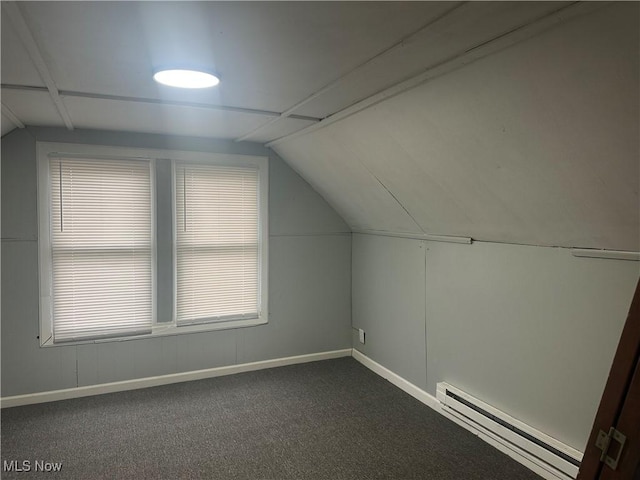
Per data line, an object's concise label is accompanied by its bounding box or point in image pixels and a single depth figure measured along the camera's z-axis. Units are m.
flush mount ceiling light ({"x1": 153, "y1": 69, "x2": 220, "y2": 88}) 2.13
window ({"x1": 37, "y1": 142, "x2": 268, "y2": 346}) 3.59
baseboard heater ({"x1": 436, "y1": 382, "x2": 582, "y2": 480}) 2.48
